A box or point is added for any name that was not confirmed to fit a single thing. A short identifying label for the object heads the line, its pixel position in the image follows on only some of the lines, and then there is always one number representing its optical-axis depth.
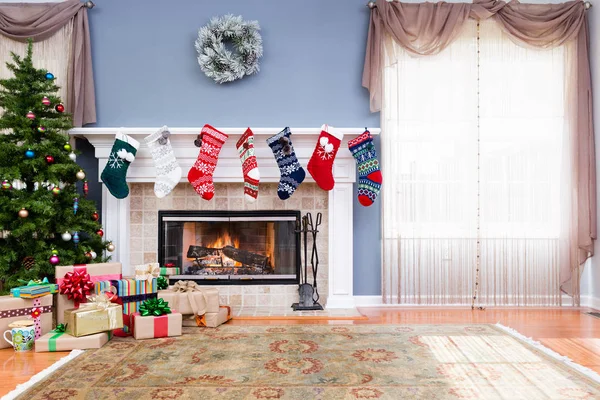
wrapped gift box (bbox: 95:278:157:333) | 2.97
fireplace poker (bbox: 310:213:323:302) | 3.74
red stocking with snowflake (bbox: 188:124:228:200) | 3.59
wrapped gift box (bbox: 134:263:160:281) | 3.12
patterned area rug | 1.99
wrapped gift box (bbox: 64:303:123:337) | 2.65
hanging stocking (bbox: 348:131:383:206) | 3.64
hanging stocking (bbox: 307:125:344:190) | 3.60
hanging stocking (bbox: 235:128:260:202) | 3.59
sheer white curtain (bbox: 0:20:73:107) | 3.83
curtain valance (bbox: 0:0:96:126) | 3.76
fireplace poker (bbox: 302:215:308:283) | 3.72
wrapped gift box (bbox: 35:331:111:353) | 2.60
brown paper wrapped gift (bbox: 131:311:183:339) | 2.87
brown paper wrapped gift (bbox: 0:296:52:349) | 2.70
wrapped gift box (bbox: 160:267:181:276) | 3.52
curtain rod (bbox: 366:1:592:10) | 3.86
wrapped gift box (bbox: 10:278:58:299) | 2.74
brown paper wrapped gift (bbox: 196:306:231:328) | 3.17
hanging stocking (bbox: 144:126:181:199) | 3.59
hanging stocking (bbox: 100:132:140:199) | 3.54
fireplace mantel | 3.76
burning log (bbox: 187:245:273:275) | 3.97
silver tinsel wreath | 3.76
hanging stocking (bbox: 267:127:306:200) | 3.63
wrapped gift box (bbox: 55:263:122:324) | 2.91
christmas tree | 3.12
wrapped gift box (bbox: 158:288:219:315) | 3.15
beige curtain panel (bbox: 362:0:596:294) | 3.86
